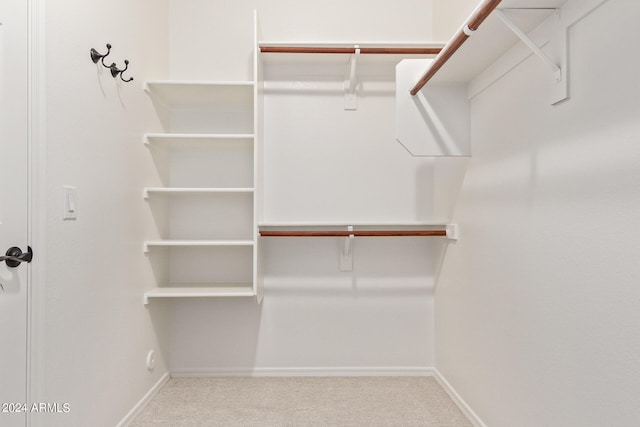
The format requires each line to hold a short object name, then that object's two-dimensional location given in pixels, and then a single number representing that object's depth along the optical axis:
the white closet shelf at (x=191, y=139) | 2.14
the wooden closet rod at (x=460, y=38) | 1.17
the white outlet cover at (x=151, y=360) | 2.12
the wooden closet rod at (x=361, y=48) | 2.20
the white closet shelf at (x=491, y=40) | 1.25
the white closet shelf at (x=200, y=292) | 2.12
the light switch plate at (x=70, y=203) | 1.40
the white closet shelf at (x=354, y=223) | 2.25
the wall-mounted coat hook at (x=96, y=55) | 1.58
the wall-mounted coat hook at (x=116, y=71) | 1.73
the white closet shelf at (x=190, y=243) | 2.12
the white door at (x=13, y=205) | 1.16
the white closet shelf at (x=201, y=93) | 2.14
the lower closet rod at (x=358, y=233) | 2.23
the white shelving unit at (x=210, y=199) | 2.45
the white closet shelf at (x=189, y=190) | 2.12
